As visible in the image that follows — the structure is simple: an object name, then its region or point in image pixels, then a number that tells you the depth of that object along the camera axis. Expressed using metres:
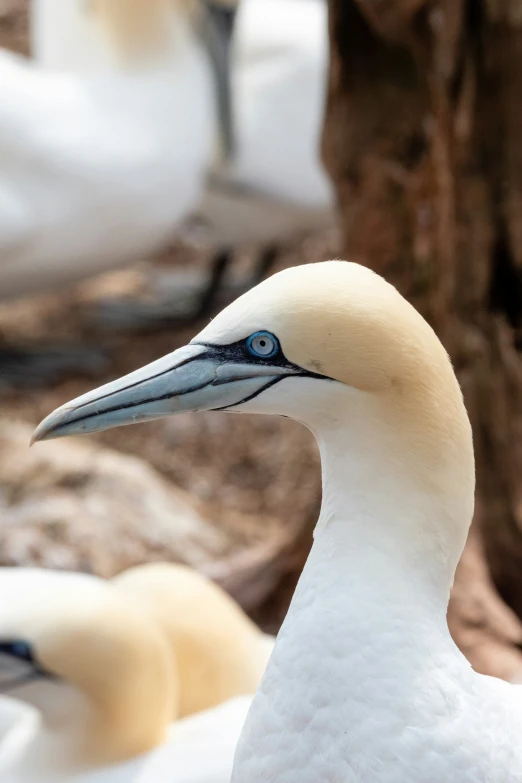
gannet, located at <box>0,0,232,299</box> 10.03
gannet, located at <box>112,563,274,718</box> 5.85
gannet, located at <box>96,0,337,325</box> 11.81
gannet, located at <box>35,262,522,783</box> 3.16
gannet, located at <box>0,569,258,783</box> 4.87
